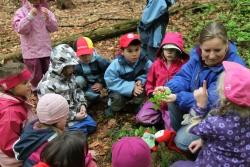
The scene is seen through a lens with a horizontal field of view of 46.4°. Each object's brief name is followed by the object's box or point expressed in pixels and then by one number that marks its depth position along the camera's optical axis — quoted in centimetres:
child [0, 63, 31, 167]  263
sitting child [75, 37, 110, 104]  380
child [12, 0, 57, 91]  384
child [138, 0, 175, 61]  380
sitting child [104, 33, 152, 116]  355
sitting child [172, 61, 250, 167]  206
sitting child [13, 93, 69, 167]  235
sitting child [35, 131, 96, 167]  190
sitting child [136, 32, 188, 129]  326
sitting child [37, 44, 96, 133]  335
